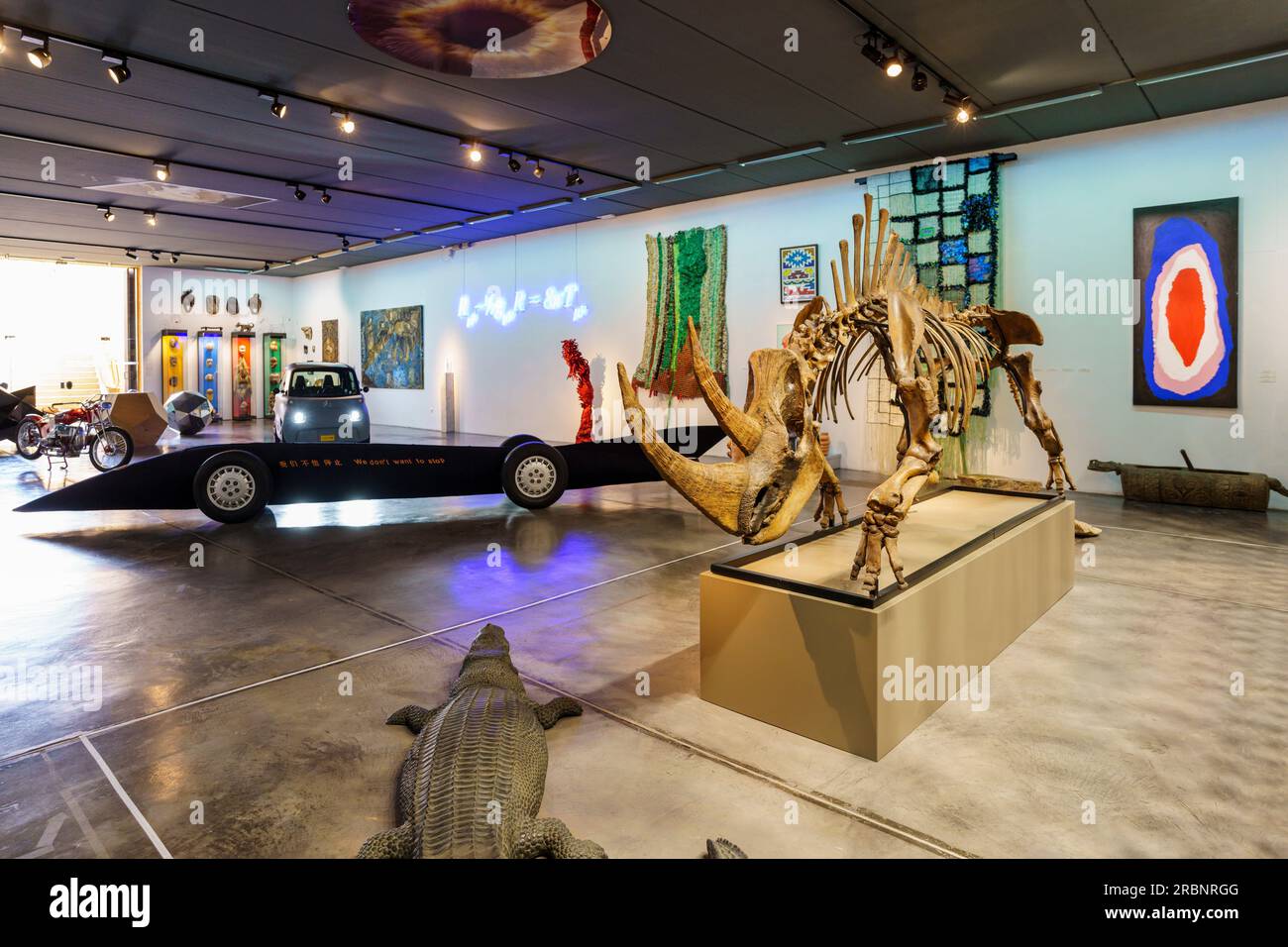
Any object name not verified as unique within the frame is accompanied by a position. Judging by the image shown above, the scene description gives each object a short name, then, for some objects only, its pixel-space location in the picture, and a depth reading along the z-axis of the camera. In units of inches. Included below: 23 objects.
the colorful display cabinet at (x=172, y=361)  719.7
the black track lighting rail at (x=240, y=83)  228.4
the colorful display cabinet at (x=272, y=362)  780.6
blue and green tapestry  346.0
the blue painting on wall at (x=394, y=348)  657.0
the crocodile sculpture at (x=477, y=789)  78.9
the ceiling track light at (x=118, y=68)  241.6
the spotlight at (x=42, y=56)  227.9
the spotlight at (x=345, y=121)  294.7
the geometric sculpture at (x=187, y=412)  585.9
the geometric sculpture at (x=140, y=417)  452.8
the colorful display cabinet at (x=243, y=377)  761.0
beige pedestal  110.7
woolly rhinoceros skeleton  100.0
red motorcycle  410.6
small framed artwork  403.9
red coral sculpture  491.5
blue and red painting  293.7
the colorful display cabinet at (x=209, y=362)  740.0
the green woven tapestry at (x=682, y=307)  444.1
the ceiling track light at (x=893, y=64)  240.8
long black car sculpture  259.0
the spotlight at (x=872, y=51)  232.5
